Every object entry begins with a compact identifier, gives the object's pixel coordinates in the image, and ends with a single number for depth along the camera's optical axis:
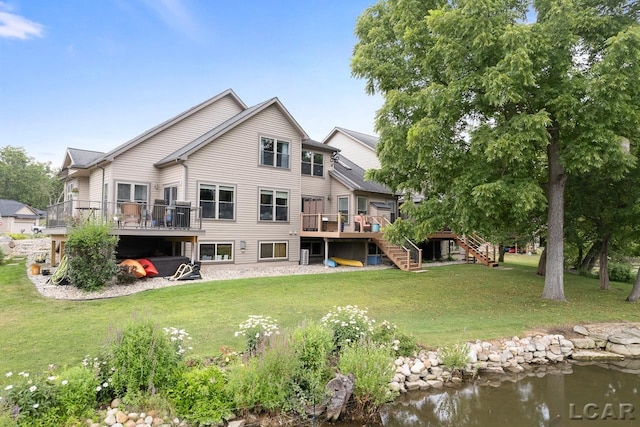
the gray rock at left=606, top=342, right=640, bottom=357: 7.45
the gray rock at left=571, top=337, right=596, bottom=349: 7.64
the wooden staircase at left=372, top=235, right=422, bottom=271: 17.77
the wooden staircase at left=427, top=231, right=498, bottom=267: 20.90
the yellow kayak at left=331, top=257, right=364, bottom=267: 18.61
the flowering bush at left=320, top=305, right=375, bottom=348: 6.12
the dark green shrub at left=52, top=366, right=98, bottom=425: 4.12
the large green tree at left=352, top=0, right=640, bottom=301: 8.15
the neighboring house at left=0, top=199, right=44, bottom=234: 42.91
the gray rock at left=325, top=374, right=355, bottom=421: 4.95
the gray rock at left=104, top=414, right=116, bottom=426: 4.20
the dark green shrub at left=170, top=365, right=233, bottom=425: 4.51
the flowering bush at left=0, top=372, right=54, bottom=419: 3.86
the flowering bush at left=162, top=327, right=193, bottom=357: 5.05
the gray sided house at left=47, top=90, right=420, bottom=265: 15.32
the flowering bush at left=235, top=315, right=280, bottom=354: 5.66
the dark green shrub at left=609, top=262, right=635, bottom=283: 18.16
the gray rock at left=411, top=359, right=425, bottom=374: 6.11
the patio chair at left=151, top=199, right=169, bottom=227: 14.34
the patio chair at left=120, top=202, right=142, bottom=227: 13.52
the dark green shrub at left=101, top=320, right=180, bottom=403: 4.51
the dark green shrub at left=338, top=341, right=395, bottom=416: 5.03
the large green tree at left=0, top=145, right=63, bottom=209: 57.56
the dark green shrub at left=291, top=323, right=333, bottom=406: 5.00
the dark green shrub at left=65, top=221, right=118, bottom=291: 11.06
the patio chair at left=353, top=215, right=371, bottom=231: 18.70
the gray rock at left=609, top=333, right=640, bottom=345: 7.62
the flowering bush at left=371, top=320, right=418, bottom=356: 6.41
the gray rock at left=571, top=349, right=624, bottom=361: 7.34
